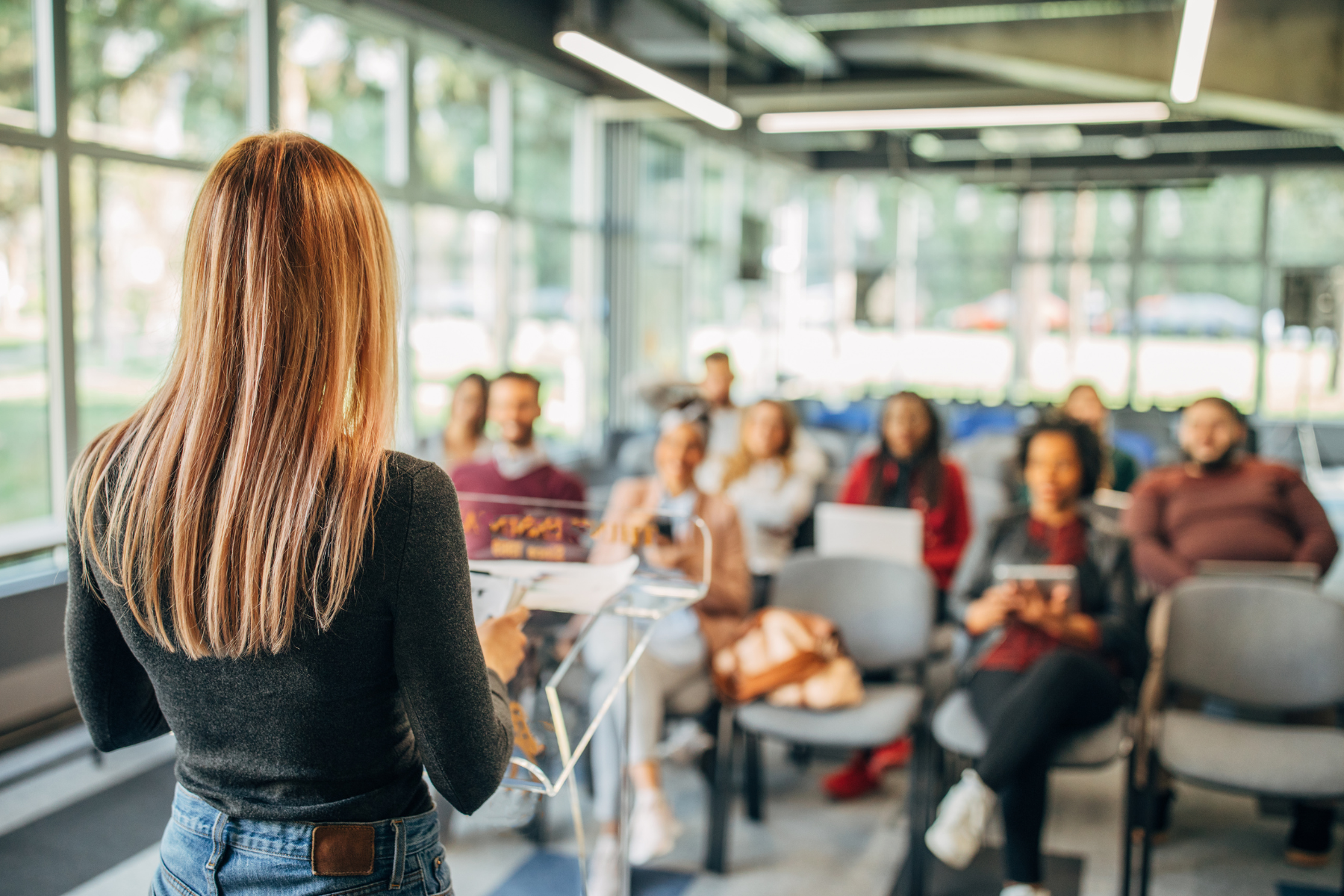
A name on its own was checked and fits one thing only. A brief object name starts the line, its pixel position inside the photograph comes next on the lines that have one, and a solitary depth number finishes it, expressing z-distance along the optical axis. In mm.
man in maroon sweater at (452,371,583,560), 4008
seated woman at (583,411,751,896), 2869
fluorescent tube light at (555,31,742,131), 4578
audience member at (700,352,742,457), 6051
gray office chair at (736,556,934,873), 3285
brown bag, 3184
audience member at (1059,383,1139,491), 5499
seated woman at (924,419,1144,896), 2877
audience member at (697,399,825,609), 4594
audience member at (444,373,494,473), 4727
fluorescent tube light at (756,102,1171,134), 6027
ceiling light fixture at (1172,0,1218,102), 3938
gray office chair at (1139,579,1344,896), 2881
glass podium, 1582
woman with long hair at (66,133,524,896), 1004
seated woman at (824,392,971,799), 4336
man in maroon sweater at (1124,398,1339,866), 4051
